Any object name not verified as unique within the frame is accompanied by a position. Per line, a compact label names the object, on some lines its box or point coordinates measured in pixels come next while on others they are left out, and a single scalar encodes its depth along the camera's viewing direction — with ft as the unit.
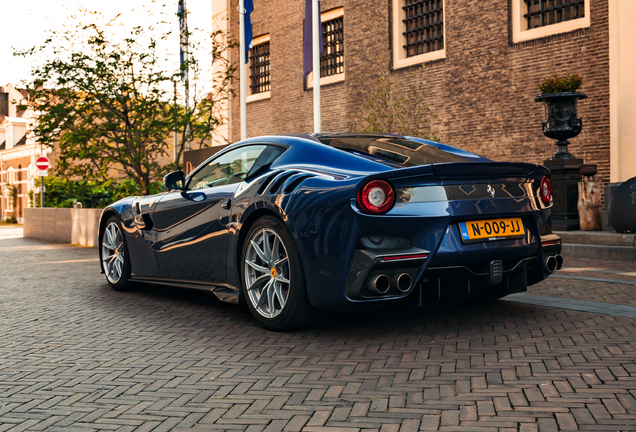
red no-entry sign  73.26
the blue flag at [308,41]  50.07
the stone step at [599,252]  28.89
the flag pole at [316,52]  47.75
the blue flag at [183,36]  47.32
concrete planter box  48.34
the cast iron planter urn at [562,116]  39.60
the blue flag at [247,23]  55.26
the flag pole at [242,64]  54.54
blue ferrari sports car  13.56
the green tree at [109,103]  44.73
